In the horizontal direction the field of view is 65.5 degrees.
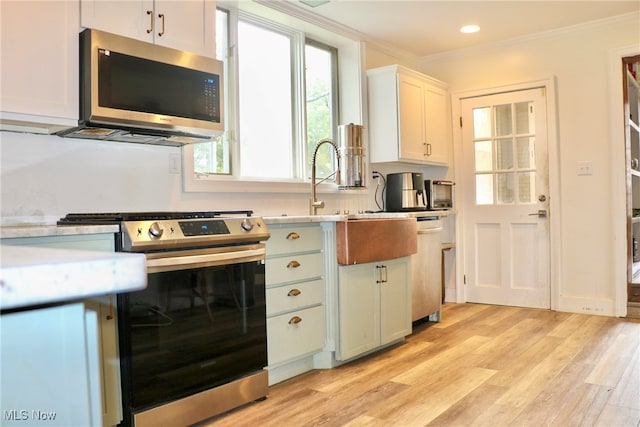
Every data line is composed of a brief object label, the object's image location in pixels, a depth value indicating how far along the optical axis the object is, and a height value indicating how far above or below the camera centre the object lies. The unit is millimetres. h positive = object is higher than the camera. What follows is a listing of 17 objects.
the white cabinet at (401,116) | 4109 +791
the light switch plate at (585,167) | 4090 +307
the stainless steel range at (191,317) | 1916 -439
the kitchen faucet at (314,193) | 3311 +117
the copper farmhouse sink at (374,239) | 2793 -180
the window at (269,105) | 3217 +773
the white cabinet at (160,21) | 2127 +888
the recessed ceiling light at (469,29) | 4059 +1478
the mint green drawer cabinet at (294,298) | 2514 -462
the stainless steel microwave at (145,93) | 2049 +543
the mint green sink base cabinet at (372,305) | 2820 -585
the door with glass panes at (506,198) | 4328 +72
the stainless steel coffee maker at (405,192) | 4129 +136
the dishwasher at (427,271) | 3625 -478
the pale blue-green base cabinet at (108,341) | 1832 -474
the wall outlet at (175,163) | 2713 +275
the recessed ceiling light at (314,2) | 3436 +1447
